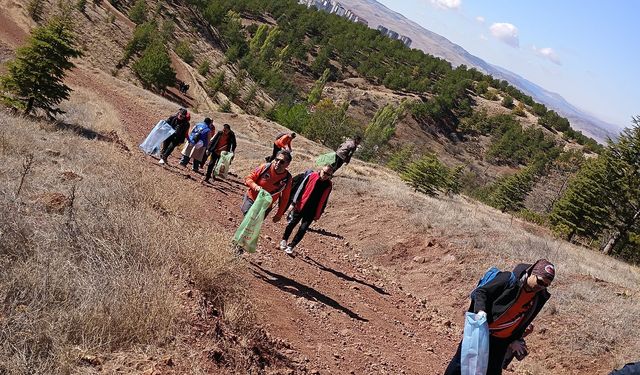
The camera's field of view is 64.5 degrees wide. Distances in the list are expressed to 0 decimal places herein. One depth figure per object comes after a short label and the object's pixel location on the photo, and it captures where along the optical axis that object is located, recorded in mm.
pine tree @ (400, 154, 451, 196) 33406
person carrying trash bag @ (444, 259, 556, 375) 4273
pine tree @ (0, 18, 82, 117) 14000
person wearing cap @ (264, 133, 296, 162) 12047
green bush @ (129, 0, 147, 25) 64062
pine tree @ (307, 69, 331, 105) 99088
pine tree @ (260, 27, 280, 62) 101812
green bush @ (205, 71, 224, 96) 62375
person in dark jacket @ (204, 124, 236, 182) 12836
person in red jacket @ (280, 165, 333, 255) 7924
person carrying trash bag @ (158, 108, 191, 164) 13420
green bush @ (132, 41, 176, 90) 49531
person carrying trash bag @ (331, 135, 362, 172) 11430
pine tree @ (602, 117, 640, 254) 31655
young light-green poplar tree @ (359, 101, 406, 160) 79944
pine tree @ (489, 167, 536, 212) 57625
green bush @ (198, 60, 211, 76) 68000
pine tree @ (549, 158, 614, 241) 32844
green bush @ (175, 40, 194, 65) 68750
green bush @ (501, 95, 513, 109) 129500
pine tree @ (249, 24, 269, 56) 102856
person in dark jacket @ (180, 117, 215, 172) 13242
